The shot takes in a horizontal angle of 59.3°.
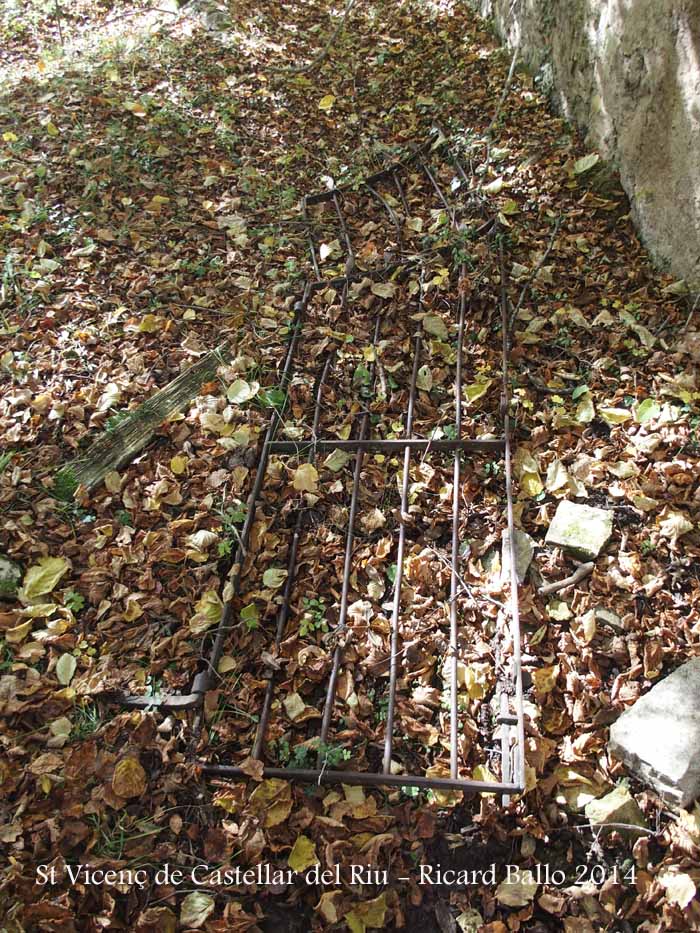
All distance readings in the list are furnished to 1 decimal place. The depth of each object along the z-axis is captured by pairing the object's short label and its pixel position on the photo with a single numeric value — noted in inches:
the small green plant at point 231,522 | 89.4
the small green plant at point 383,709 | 75.9
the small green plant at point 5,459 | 95.8
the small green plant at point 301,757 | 72.6
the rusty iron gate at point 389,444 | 71.2
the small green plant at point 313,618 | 82.8
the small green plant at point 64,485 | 94.8
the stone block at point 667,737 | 65.0
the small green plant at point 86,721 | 74.4
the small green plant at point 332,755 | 72.1
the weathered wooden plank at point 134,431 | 97.4
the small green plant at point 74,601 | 84.2
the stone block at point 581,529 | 85.7
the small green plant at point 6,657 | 78.2
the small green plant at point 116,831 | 66.8
